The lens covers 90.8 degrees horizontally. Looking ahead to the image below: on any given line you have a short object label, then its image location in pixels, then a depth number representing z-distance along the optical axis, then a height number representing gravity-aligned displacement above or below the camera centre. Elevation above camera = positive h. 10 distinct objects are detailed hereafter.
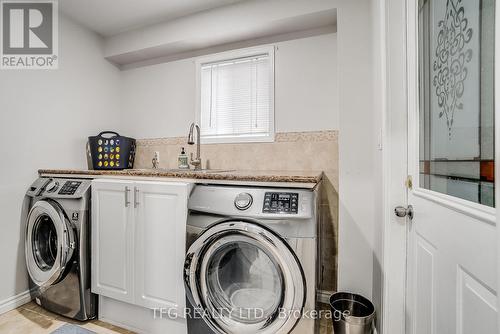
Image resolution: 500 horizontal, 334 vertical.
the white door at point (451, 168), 0.66 -0.01
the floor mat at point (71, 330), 1.64 -1.10
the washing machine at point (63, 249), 1.74 -0.60
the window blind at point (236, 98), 2.28 +0.66
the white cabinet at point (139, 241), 1.50 -0.49
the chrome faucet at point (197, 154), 2.24 +0.12
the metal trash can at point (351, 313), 1.34 -0.89
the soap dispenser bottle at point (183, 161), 2.31 +0.05
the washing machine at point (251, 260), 1.22 -0.51
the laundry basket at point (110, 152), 2.36 +0.15
